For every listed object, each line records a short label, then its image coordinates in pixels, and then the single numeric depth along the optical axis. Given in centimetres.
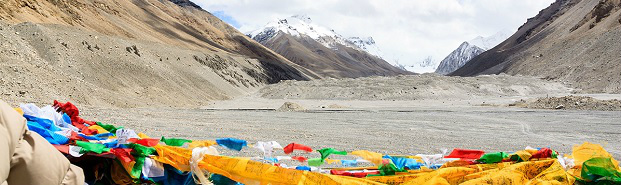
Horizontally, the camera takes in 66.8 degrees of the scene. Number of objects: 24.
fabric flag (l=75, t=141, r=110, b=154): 327
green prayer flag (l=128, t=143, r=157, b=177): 342
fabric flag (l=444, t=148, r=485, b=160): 412
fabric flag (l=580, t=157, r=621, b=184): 324
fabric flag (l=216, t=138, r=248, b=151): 391
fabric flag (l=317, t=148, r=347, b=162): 404
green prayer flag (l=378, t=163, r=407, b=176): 375
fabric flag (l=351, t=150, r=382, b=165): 383
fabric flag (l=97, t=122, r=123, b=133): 475
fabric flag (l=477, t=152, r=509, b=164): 390
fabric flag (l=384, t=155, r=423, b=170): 385
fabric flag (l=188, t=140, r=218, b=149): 403
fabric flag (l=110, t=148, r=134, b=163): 339
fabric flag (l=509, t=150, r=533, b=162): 396
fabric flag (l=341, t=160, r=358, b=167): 432
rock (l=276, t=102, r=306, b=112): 2780
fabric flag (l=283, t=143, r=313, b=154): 422
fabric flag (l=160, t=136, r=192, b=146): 399
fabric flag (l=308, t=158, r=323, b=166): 414
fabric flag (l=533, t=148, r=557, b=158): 395
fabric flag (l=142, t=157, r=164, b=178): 348
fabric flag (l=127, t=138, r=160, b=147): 361
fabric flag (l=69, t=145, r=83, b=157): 321
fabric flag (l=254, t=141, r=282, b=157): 386
